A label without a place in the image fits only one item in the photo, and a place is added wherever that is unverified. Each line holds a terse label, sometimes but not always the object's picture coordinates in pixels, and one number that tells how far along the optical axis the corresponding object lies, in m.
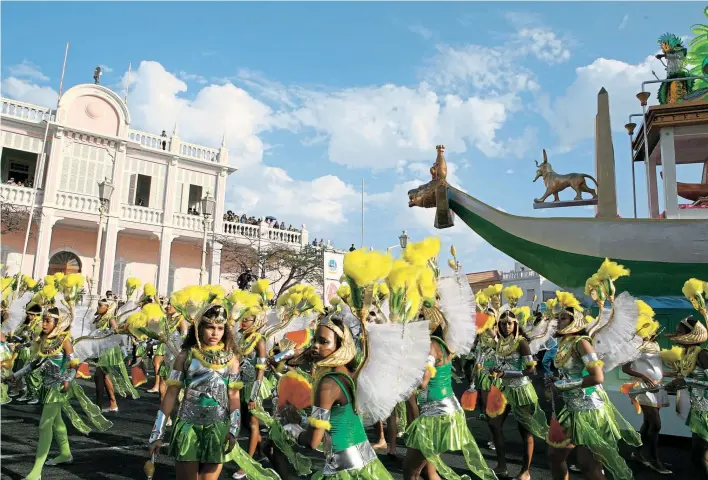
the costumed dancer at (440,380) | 4.06
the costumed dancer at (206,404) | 3.64
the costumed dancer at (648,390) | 5.89
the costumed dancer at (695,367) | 5.18
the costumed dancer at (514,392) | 5.85
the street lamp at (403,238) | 17.21
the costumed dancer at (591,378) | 4.34
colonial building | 23.73
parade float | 7.99
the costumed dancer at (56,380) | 5.12
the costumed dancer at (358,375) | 2.95
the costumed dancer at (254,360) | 5.50
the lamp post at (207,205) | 15.83
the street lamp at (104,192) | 16.40
